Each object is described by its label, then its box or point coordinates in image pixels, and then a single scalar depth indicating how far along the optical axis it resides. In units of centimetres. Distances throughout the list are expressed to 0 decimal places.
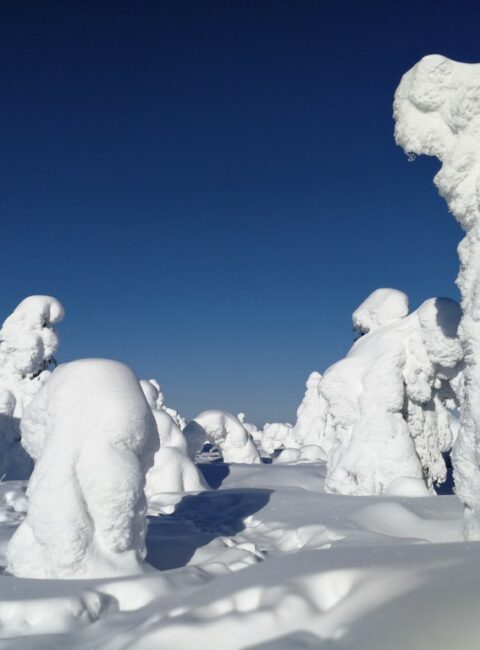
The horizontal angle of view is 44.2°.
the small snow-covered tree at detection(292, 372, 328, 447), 2759
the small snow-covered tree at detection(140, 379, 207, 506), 1123
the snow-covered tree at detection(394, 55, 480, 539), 576
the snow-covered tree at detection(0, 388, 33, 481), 1719
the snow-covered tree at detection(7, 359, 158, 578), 512
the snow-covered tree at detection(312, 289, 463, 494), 1018
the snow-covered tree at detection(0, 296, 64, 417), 1756
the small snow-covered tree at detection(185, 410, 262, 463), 1655
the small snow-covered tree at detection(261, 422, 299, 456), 3559
